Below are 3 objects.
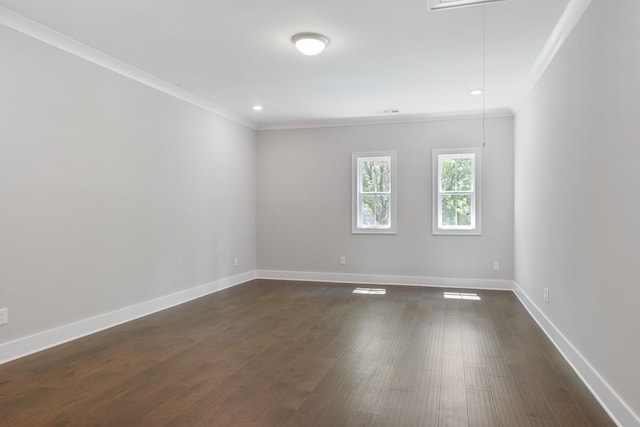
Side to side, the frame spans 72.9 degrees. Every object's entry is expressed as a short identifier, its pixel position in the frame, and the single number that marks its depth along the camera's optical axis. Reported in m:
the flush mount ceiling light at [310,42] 3.67
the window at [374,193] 6.94
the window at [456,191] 6.53
